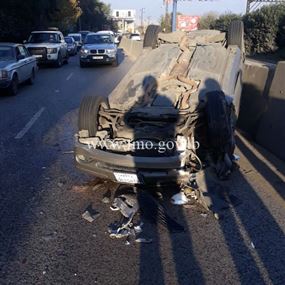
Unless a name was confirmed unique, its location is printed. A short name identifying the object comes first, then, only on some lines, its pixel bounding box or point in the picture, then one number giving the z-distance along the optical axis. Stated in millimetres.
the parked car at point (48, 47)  16092
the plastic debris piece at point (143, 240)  3021
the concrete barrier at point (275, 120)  4870
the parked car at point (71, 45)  23456
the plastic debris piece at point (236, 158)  4577
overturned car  3636
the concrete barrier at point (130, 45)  15187
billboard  30206
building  98380
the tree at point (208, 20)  38686
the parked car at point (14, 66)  9245
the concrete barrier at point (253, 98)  5740
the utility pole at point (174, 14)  22312
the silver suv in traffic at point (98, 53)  16640
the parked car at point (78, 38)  28304
